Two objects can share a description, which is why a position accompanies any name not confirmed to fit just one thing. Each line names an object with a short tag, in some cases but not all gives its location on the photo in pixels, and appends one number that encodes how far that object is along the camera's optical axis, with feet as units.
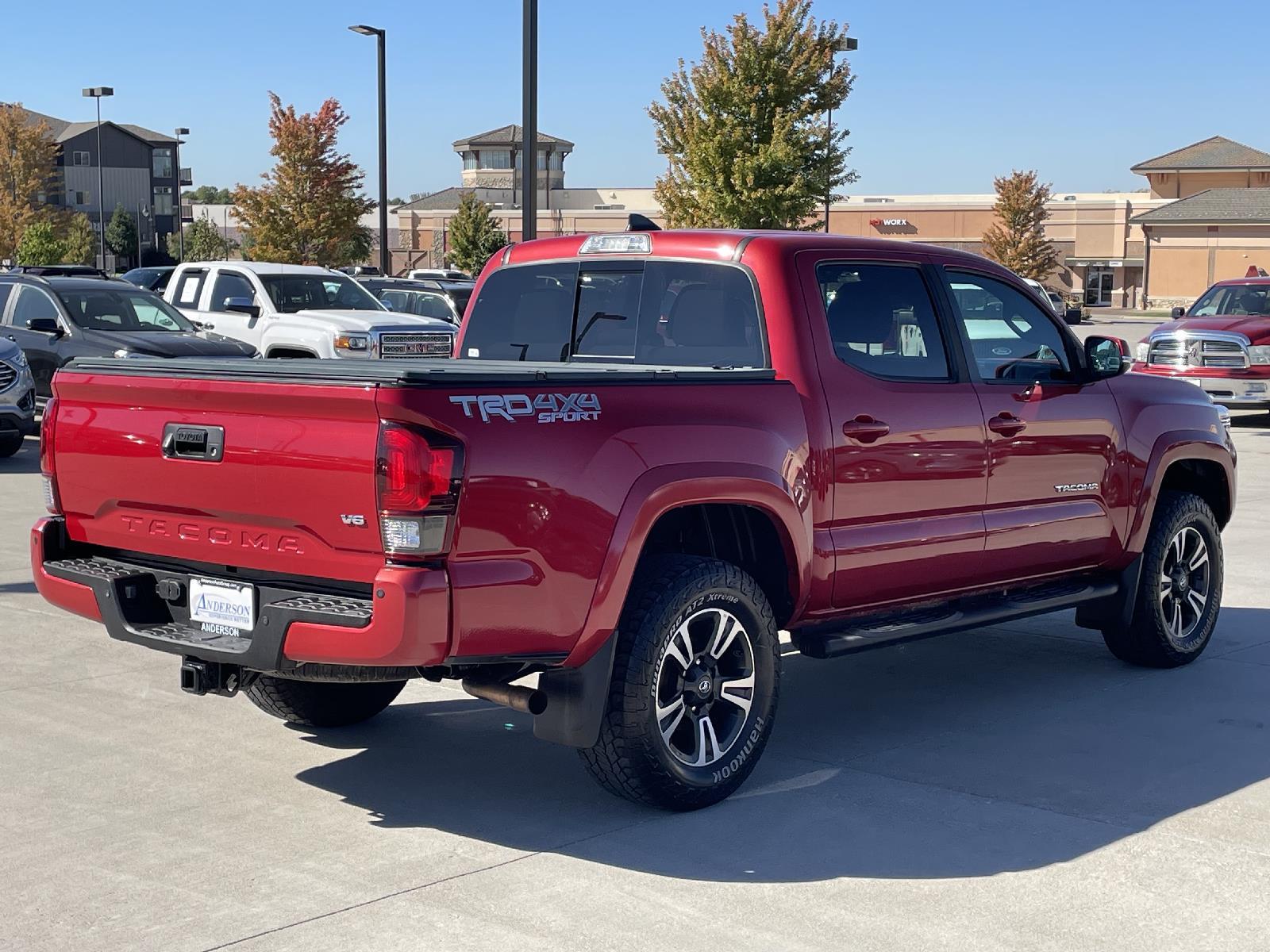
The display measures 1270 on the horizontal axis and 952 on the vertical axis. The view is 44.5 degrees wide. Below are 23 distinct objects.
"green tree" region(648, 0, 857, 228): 106.83
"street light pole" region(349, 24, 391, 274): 97.09
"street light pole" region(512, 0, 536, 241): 52.85
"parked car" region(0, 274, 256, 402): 55.77
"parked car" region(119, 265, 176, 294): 116.67
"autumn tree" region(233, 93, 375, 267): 143.54
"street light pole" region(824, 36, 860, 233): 109.81
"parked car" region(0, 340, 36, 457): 51.24
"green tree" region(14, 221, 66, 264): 218.59
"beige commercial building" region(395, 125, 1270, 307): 257.96
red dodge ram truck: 68.90
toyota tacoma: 15.29
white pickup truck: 60.95
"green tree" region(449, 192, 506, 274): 206.69
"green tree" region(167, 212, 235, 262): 273.54
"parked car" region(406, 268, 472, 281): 113.80
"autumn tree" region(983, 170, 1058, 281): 242.37
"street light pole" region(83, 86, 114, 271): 241.96
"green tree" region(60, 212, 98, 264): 241.96
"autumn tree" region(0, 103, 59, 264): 233.76
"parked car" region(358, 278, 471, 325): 82.84
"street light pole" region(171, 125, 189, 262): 361.71
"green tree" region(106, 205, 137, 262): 306.55
